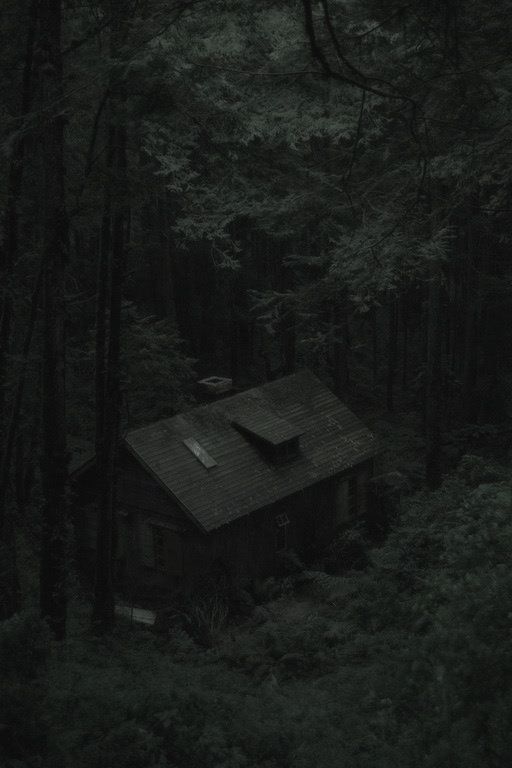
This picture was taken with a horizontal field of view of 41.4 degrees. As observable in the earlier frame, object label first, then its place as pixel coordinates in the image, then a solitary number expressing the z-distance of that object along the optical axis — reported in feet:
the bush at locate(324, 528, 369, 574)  65.26
